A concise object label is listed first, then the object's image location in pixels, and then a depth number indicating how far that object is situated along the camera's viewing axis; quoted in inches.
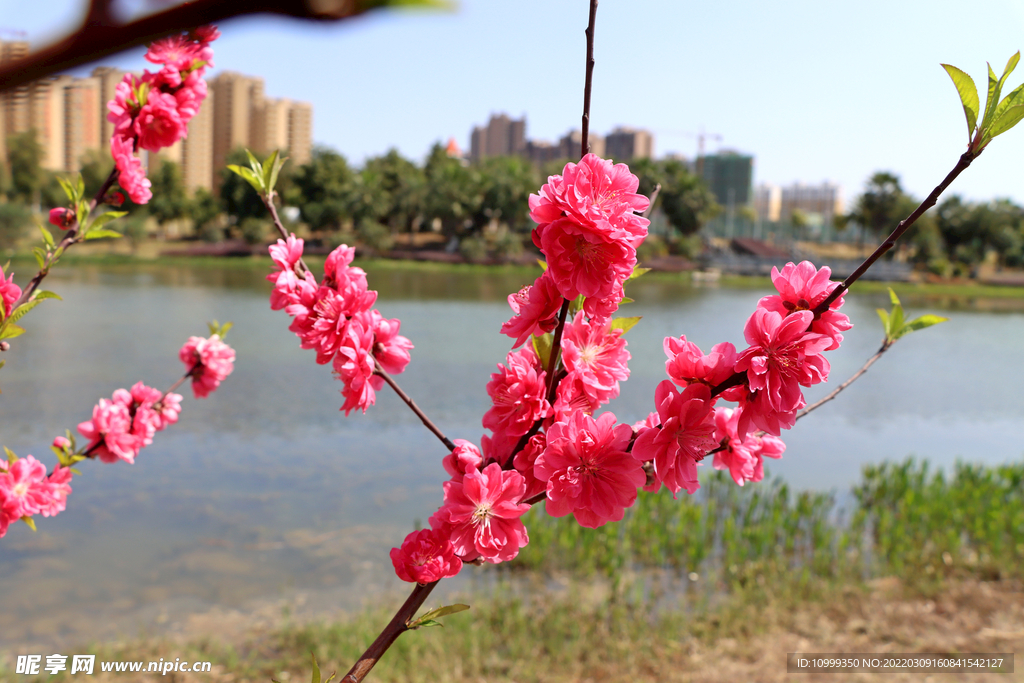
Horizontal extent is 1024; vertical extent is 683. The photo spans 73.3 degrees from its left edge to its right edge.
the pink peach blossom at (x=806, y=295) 30.0
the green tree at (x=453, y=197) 908.0
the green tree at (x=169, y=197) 1419.8
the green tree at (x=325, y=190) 1422.2
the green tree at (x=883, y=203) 1464.1
